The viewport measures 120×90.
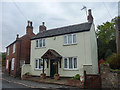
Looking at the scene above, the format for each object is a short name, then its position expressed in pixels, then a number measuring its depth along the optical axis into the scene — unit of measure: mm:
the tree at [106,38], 28047
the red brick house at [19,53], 18967
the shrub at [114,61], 10197
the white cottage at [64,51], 13672
